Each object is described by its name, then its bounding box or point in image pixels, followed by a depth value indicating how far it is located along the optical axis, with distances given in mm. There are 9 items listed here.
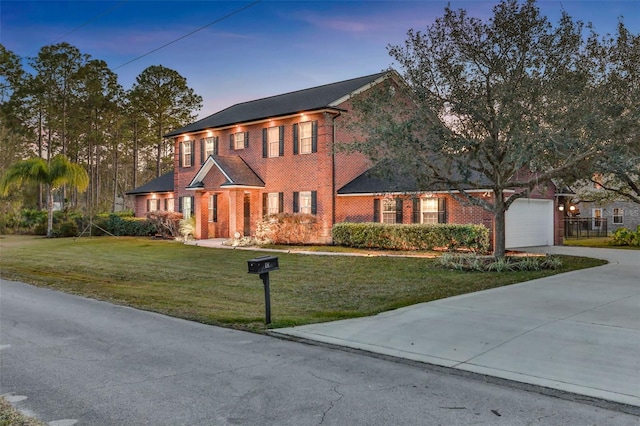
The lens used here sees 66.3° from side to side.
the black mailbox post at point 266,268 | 7621
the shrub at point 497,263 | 13805
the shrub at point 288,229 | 22531
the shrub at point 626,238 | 23484
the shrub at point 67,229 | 32037
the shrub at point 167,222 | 28156
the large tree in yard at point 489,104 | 12109
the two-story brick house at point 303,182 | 20922
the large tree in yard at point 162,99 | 44888
